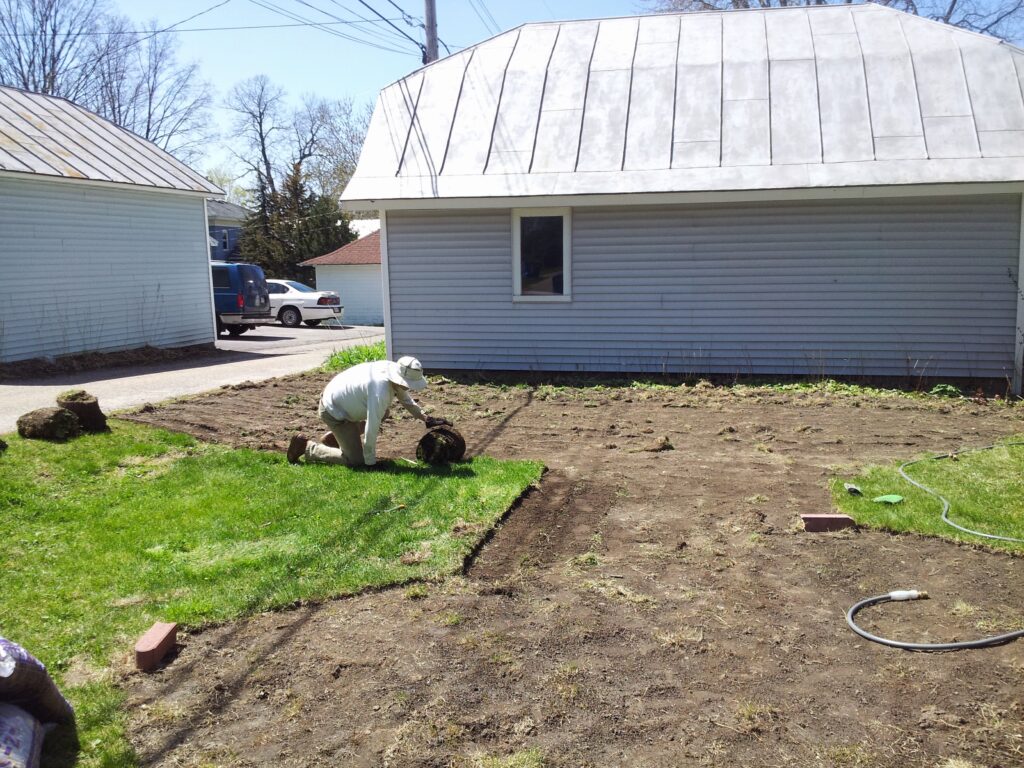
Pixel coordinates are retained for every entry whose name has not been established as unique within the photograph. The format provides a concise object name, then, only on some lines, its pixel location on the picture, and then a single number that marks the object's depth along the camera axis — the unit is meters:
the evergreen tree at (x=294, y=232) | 39.59
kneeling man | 7.26
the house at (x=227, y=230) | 40.32
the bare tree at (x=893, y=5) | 29.58
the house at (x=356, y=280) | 33.06
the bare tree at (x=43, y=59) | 43.94
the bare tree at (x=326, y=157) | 53.37
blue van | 23.66
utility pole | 17.69
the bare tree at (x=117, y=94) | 46.31
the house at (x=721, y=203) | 11.99
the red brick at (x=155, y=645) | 4.09
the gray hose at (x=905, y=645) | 4.11
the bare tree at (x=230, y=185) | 61.94
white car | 29.55
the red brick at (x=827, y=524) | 5.93
